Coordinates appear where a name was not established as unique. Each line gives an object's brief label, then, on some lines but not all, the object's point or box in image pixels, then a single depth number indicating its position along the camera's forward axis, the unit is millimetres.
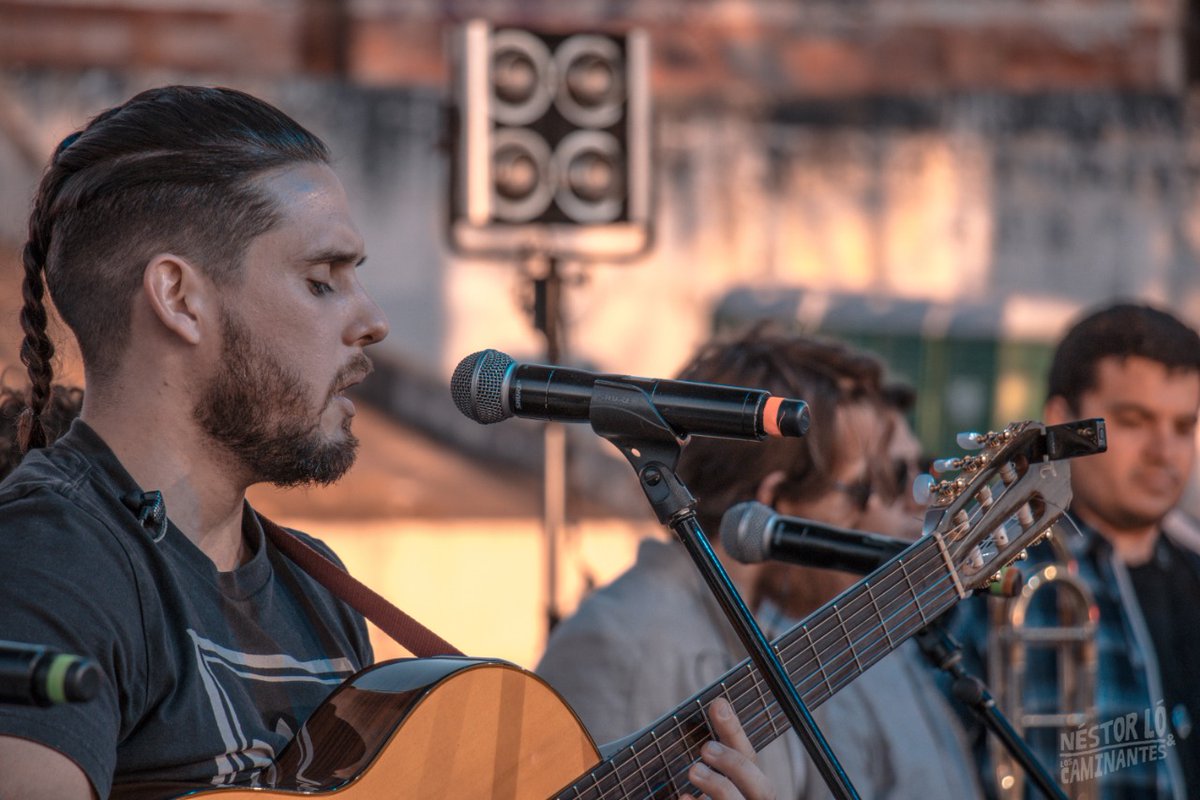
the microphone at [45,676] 3000
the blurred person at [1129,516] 8039
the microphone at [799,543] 5242
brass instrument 8187
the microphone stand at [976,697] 5398
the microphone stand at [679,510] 4359
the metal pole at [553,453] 13656
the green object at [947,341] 17141
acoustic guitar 4680
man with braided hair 4312
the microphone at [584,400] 4281
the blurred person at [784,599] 6660
